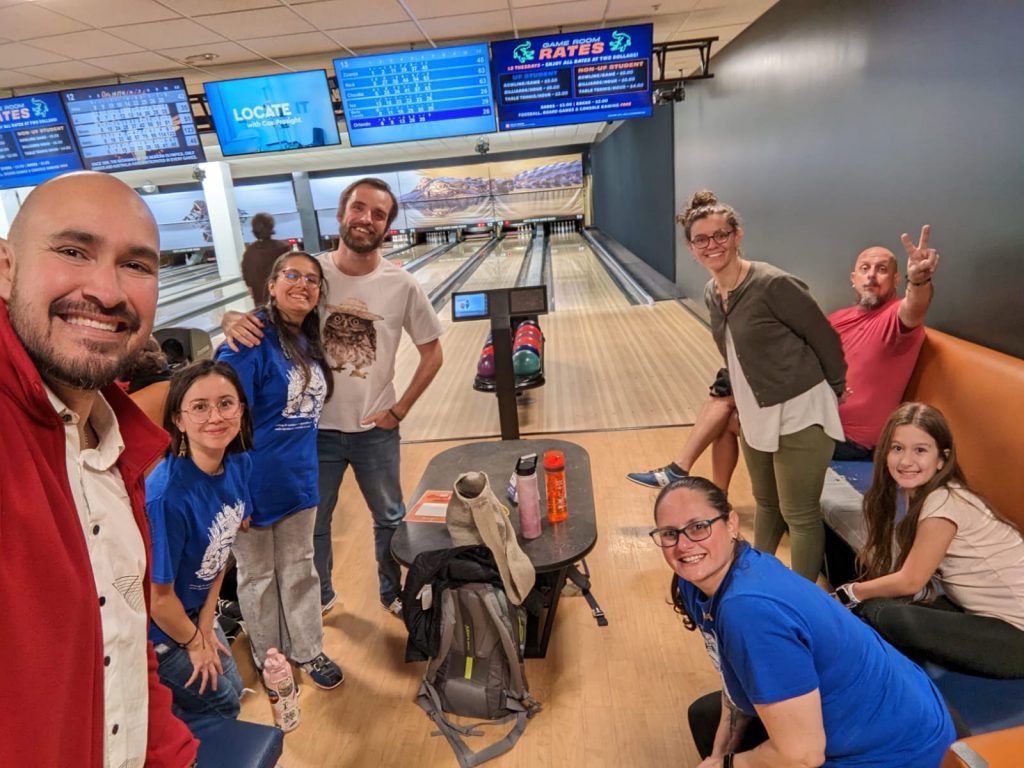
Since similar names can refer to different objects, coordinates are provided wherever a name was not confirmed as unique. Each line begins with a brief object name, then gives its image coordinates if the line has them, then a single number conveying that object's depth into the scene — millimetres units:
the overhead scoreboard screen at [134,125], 4746
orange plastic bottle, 2084
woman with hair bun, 1901
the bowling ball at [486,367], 4738
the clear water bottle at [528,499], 2000
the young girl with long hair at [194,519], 1488
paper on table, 2139
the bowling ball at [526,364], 4555
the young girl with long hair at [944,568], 1499
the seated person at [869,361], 2490
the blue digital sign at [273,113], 4715
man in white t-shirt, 2119
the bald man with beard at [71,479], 636
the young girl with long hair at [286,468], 1898
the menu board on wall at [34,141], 4867
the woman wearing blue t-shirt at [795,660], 1074
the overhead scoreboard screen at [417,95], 4492
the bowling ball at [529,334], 5004
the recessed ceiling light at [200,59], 4605
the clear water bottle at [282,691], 1744
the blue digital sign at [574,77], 4445
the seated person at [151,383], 2668
